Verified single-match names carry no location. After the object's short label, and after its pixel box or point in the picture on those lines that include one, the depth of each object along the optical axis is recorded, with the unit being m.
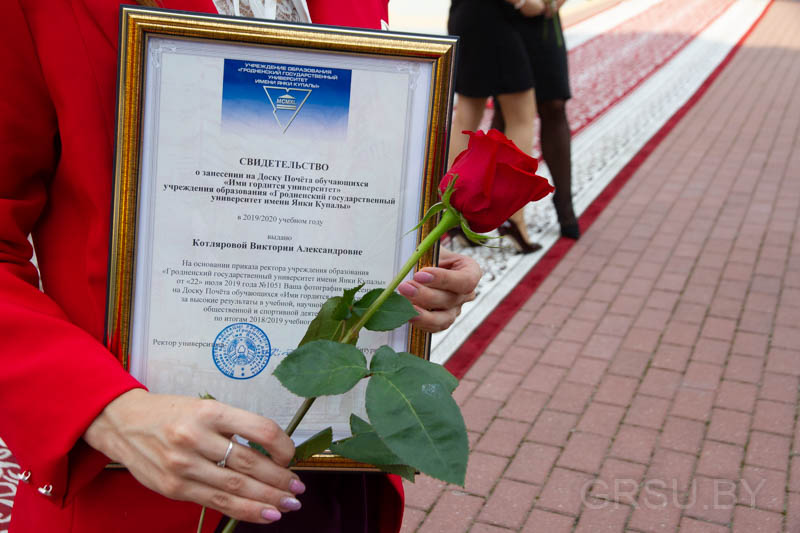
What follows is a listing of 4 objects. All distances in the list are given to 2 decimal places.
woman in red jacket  0.80
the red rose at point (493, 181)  0.83
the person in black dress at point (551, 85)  4.91
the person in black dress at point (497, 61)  4.73
